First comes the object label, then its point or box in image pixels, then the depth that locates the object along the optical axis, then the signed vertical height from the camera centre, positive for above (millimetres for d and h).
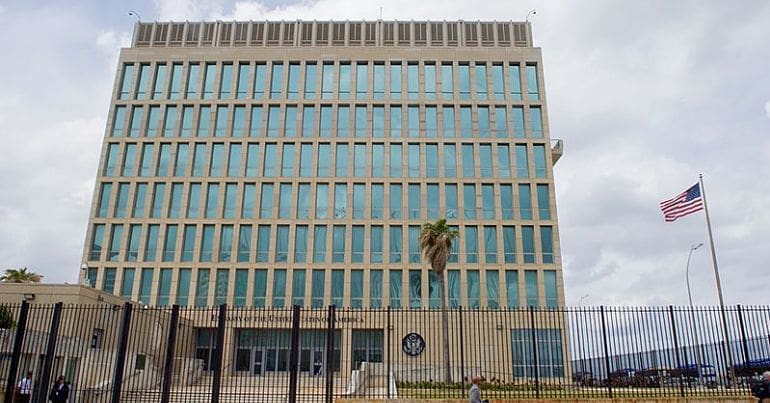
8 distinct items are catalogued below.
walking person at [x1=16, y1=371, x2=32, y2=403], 17859 -848
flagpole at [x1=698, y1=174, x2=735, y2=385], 29495 +5949
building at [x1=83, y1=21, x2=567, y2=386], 45438 +15693
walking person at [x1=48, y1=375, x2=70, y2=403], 17609 -883
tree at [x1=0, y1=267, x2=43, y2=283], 38750 +5496
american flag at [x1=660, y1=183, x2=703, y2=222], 28820 +7969
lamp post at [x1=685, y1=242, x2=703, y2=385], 17500 +390
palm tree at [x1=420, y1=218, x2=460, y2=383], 36000 +7289
